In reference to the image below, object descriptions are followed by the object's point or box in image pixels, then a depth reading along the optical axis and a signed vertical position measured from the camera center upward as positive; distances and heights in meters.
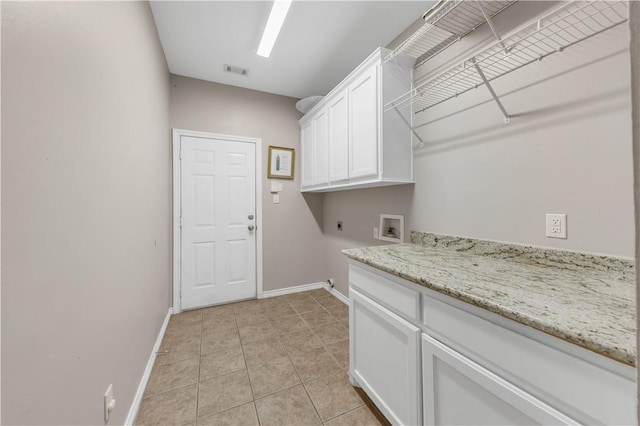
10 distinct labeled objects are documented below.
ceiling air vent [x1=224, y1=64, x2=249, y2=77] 2.52 +1.49
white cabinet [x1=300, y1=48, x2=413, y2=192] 1.79 +0.67
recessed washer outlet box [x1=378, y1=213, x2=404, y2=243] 2.08 -0.12
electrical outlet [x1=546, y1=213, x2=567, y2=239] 1.17 -0.05
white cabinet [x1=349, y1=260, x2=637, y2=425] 0.61 -0.49
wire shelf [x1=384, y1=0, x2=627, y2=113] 1.00 +0.81
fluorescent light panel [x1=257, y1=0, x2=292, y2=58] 1.67 +1.42
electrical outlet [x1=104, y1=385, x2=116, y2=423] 1.05 -0.80
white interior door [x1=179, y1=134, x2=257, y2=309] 2.72 -0.06
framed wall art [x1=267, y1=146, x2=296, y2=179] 3.07 +0.65
